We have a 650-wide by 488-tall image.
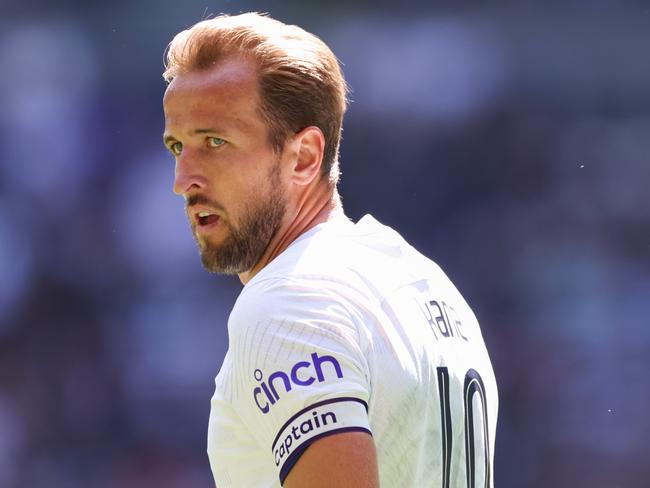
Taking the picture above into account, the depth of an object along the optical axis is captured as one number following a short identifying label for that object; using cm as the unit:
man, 790
